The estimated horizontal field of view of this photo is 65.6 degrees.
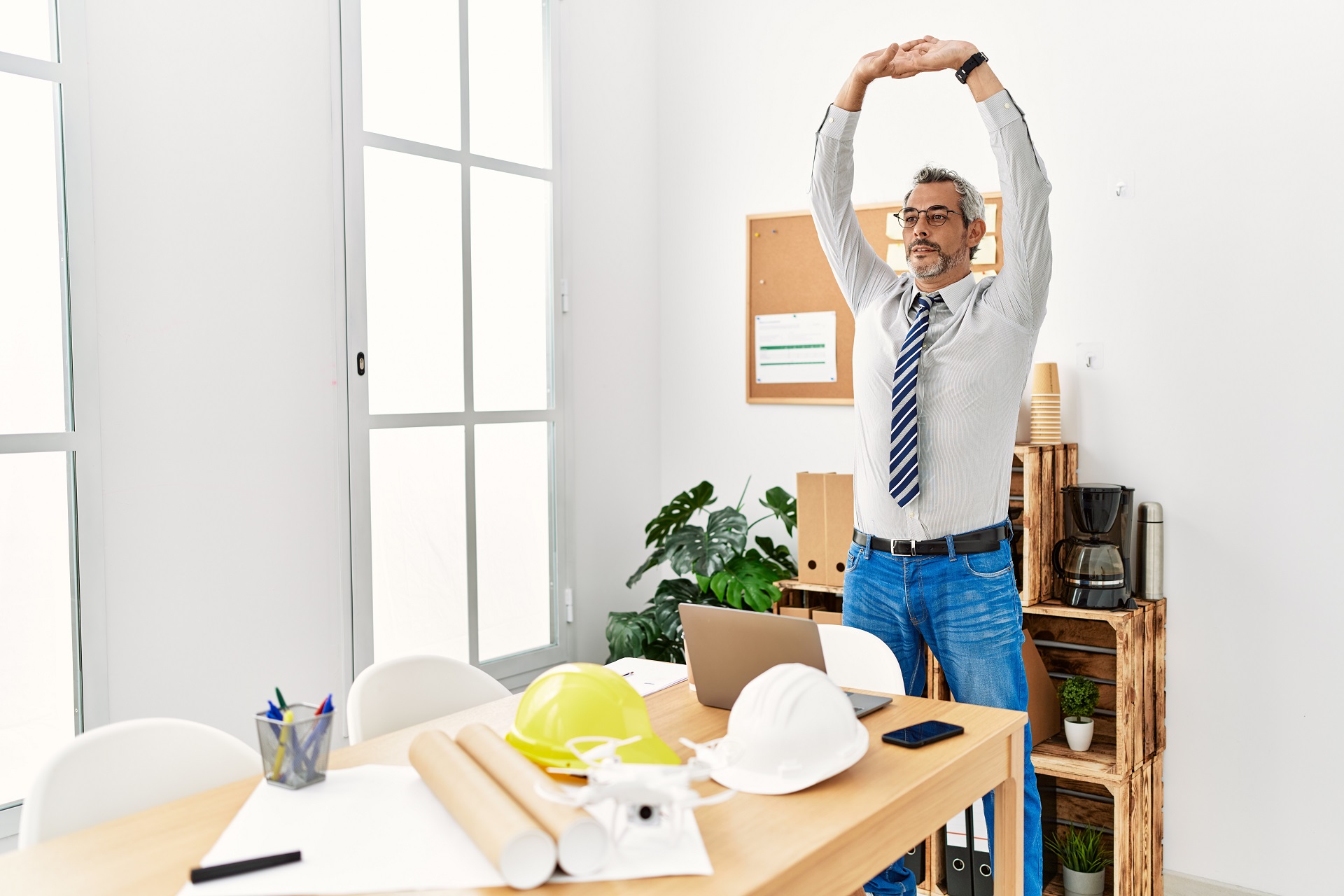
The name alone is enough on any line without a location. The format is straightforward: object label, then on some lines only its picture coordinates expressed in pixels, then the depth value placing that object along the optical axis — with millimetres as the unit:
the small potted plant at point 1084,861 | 2850
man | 2277
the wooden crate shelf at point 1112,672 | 2697
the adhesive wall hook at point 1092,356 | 3047
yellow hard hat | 1401
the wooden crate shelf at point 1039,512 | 2811
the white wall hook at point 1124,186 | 2990
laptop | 1601
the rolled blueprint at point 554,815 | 1125
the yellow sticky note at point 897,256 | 3336
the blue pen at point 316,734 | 1430
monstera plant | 3221
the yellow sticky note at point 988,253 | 3199
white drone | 1174
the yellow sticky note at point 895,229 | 3352
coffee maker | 2762
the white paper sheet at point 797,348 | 3576
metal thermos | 2859
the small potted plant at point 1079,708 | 2820
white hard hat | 1397
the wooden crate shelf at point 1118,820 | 2713
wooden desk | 1172
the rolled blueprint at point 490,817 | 1109
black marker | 1155
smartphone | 1588
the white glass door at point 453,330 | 2988
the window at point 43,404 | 2248
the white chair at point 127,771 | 1463
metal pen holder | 1422
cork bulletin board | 3453
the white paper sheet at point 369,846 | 1142
